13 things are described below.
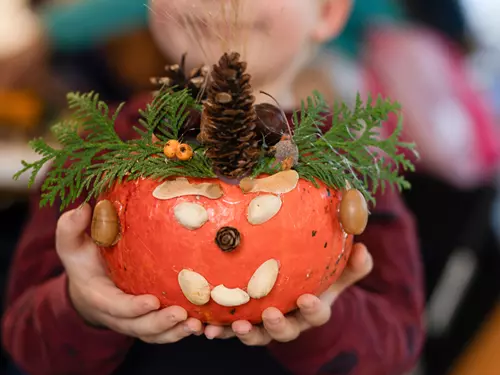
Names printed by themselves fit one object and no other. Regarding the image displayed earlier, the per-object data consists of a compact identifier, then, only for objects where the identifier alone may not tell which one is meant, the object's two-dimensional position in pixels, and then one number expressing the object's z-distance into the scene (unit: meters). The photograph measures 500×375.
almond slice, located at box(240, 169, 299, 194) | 0.50
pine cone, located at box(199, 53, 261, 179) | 0.47
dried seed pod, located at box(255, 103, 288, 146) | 0.50
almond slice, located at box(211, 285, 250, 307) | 0.51
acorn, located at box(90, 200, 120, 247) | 0.52
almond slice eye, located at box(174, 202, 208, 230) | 0.50
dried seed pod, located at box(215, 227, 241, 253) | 0.49
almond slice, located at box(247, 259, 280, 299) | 0.51
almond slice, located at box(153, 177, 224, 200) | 0.50
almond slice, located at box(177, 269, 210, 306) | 0.50
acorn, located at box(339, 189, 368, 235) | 0.51
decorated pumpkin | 0.50
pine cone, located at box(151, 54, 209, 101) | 0.54
